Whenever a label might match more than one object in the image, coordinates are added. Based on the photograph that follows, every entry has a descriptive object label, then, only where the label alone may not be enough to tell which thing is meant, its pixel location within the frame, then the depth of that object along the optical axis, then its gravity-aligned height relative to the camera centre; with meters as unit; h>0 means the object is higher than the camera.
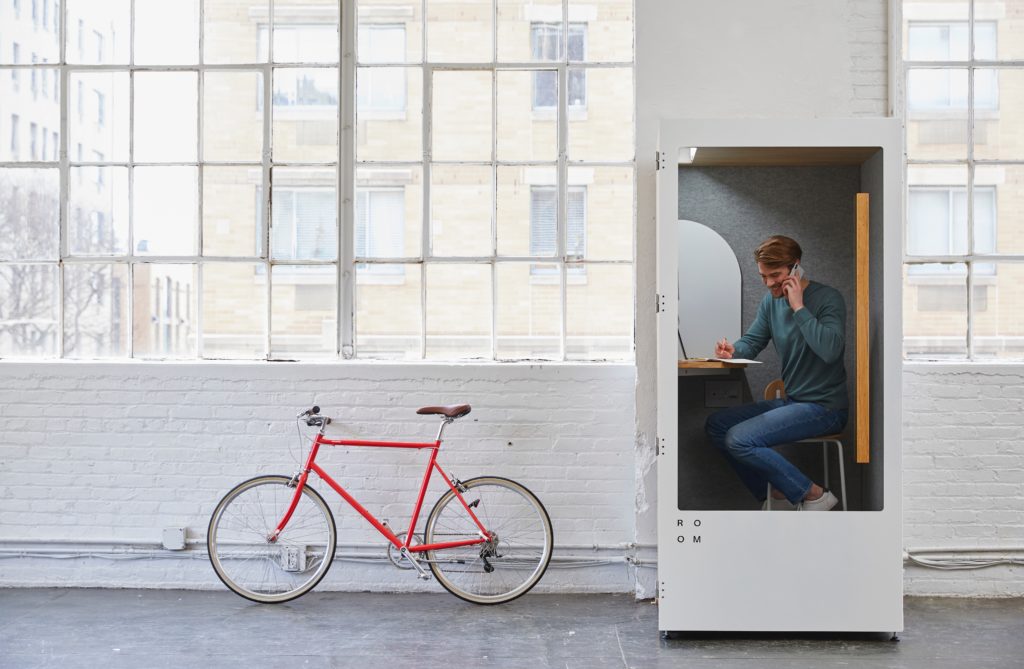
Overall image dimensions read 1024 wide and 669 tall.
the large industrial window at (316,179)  4.95 +0.82
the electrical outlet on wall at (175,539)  4.86 -1.07
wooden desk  4.30 -0.14
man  4.20 -0.20
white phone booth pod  4.05 -0.54
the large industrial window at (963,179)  4.84 +0.82
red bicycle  4.60 -1.02
